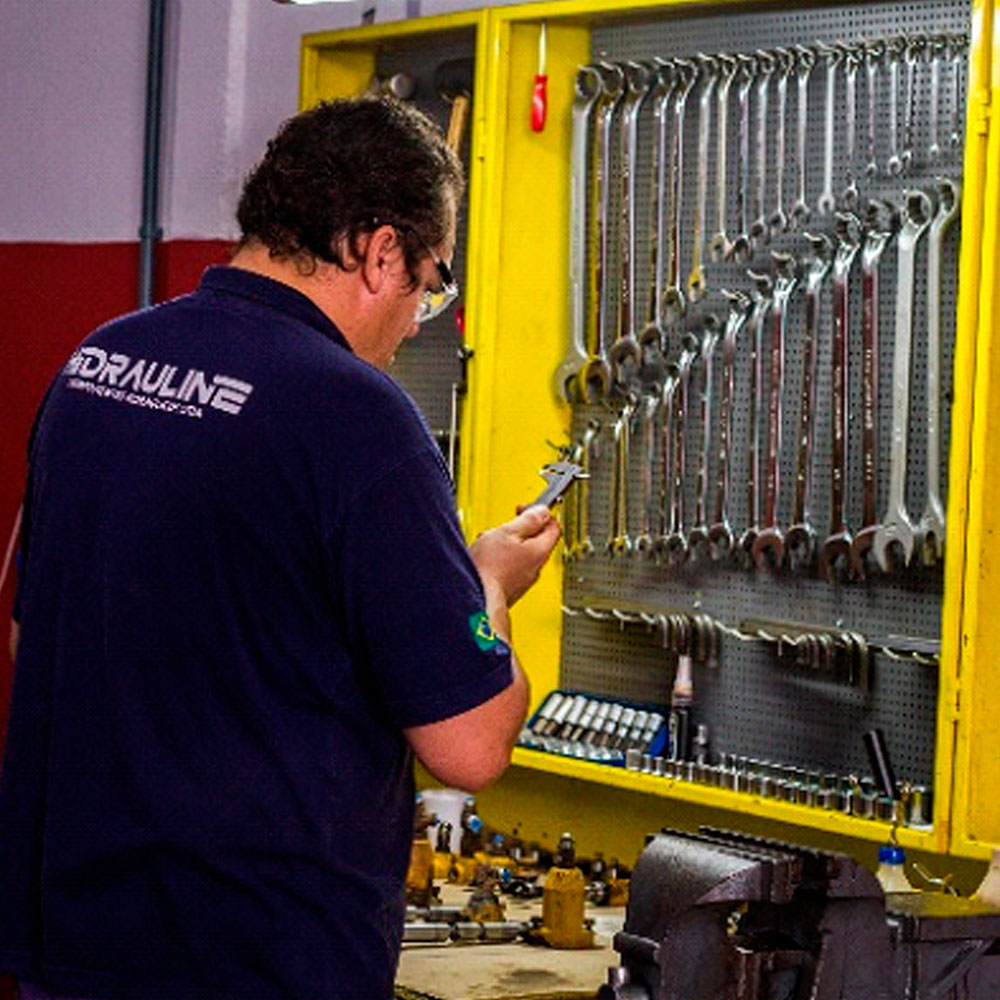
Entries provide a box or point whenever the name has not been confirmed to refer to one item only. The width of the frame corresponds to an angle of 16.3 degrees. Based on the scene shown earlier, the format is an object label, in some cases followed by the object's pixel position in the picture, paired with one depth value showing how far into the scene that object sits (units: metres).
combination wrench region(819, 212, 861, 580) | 5.43
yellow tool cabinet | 5.93
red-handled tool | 6.13
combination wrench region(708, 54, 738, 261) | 5.81
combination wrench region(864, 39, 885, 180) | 5.45
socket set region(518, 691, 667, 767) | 5.78
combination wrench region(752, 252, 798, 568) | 5.62
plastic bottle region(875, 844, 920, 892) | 4.81
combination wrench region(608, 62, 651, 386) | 6.02
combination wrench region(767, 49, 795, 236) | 5.67
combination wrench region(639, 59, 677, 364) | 5.97
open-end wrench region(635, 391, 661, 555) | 6.00
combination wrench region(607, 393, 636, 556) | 6.07
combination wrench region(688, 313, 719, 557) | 5.83
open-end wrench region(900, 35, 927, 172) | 5.36
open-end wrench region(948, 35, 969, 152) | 5.26
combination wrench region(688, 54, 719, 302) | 5.87
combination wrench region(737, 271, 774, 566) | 5.67
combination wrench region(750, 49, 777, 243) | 5.71
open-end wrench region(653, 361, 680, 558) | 5.94
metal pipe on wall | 7.15
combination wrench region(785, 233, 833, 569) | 5.53
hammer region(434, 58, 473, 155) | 6.36
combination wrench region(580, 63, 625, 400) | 6.10
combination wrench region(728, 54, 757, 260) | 5.76
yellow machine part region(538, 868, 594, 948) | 4.92
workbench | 4.46
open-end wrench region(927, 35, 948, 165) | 5.31
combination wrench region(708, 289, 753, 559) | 5.77
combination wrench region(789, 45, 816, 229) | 5.61
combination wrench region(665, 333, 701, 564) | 5.90
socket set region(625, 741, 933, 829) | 5.00
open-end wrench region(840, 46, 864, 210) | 5.50
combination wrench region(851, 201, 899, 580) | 5.34
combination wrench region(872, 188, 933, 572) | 5.25
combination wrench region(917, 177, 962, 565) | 5.16
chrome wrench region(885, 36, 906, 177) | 5.39
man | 2.89
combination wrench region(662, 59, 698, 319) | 5.93
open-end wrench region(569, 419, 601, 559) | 6.17
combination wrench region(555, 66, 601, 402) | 6.15
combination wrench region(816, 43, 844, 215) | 5.54
